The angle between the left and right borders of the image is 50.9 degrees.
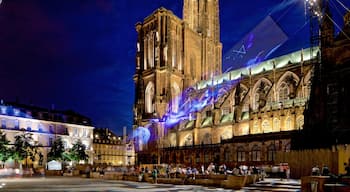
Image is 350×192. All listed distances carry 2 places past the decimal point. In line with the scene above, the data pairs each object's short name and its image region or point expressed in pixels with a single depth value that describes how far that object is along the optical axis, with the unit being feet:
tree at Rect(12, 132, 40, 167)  208.85
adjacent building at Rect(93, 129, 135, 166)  313.73
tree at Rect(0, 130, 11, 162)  200.85
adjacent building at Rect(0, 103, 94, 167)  228.02
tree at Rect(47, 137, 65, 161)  228.53
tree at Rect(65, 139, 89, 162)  238.27
